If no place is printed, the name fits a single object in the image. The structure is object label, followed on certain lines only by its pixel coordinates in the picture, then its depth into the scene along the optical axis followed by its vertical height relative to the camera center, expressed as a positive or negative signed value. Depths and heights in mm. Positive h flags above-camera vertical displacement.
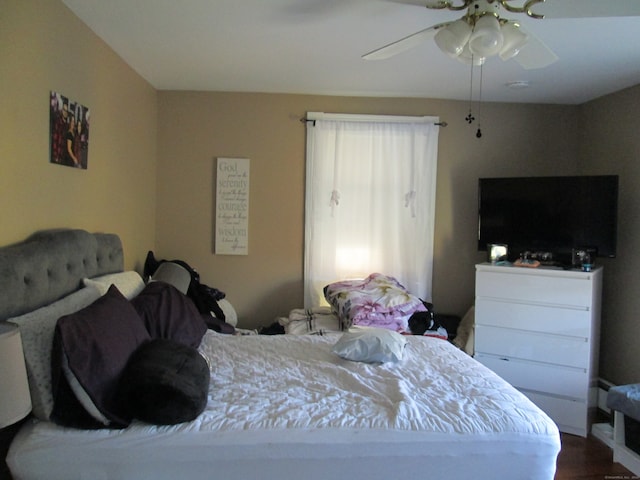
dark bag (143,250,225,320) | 3145 -500
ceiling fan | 1631 +806
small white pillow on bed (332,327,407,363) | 2186 -603
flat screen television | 3082 +127
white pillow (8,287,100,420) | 1459 -449
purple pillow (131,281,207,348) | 2152 -473
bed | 1490 -733
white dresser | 2930 -696
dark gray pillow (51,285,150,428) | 1509 -513
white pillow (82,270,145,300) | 2115 -318
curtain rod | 3572 +884
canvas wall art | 2039 +432
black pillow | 1561 -606
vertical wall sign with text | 3596 +144
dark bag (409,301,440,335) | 3174 -674
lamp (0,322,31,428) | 1239 -464
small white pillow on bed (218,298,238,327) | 3301 -668
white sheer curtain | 3611 +225
